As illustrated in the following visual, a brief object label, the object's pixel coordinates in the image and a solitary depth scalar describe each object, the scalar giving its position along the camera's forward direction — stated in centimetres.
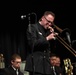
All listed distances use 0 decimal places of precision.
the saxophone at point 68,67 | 1152
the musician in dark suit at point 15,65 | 1094
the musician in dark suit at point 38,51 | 737
